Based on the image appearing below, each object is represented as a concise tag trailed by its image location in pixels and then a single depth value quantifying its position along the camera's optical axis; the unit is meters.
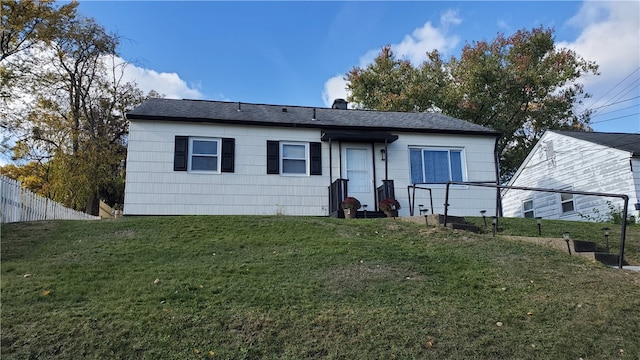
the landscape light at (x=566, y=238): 8.89
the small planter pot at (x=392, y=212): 14.09
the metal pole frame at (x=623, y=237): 8.09
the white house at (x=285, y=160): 14.45
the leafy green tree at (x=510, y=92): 28.59
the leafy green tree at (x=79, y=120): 22.53
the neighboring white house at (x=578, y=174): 17.30
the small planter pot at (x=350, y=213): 13.98
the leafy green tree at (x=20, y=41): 23.16
